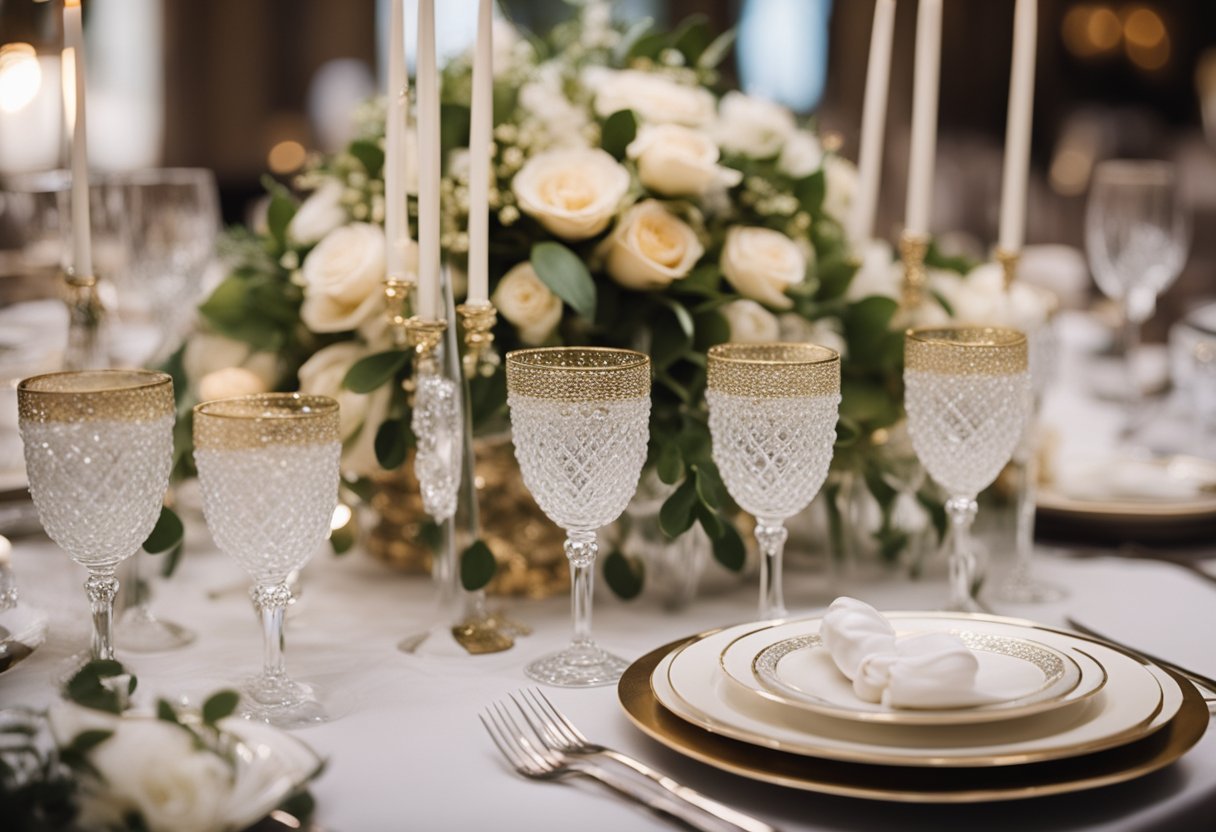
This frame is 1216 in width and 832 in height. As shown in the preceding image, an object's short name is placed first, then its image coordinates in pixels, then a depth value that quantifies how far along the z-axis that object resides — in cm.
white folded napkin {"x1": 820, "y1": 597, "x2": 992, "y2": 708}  99
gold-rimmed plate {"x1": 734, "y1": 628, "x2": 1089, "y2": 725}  98
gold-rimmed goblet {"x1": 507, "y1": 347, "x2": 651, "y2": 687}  117
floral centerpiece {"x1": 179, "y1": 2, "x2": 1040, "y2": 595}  145
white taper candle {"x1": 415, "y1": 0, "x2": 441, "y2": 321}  130
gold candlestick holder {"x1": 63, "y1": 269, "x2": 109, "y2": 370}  140
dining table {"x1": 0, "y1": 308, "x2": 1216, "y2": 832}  96
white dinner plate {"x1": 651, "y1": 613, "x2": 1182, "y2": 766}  95
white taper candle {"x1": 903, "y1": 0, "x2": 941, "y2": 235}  156
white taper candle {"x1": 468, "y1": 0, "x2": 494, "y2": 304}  130
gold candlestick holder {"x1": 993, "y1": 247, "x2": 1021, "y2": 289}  158
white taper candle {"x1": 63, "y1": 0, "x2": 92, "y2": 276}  130
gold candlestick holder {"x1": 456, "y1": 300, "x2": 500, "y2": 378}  130
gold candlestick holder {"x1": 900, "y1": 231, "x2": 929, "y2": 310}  159
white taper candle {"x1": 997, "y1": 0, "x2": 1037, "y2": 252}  157
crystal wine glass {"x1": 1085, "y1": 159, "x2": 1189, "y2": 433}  216
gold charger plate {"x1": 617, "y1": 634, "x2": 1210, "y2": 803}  93
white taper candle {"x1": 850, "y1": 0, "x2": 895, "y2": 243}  162
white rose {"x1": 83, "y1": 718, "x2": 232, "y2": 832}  84
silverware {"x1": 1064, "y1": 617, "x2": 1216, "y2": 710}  115
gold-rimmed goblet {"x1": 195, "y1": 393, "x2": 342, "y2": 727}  109
